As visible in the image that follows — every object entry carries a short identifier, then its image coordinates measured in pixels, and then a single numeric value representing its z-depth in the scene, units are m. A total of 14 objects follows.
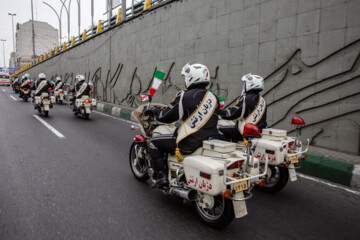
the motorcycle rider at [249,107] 4.29
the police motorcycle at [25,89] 19.30
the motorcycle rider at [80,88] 11.91
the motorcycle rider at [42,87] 12.22
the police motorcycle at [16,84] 25.70
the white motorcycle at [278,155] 3.77
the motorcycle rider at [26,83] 19.41
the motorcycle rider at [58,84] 19.28
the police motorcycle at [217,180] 2.69
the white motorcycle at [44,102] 11.52
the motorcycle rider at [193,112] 3.17
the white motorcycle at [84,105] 11.41
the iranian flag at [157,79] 3.37
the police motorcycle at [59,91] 18.55
